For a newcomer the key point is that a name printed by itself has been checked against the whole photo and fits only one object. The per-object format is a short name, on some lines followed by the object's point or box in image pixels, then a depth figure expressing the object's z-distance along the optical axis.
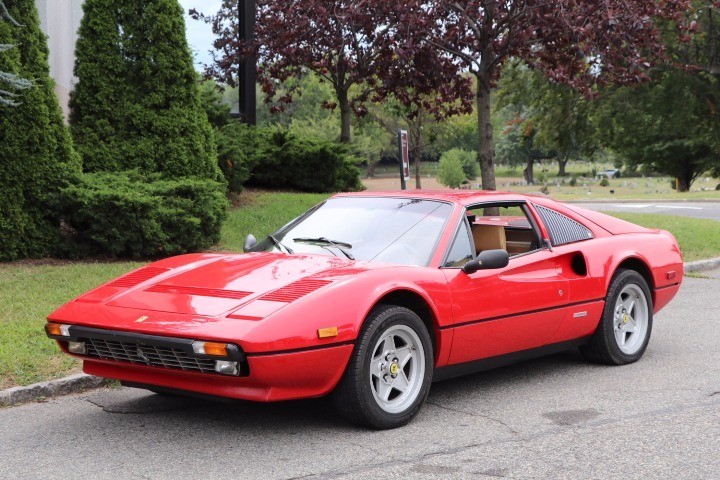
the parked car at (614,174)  96.25
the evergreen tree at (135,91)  12.12
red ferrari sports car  4.70
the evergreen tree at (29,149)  10.76
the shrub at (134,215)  10.91
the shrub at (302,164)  18.06
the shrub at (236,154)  14.98
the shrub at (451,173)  60.09
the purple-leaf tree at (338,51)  14.21
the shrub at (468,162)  77.44
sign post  11.75
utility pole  18.36
